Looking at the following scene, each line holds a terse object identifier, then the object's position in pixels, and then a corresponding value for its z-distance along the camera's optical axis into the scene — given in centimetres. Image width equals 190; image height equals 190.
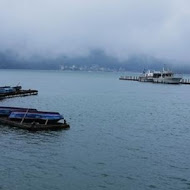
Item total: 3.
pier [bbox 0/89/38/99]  7029
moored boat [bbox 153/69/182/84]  13970
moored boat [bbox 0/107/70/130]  3642
